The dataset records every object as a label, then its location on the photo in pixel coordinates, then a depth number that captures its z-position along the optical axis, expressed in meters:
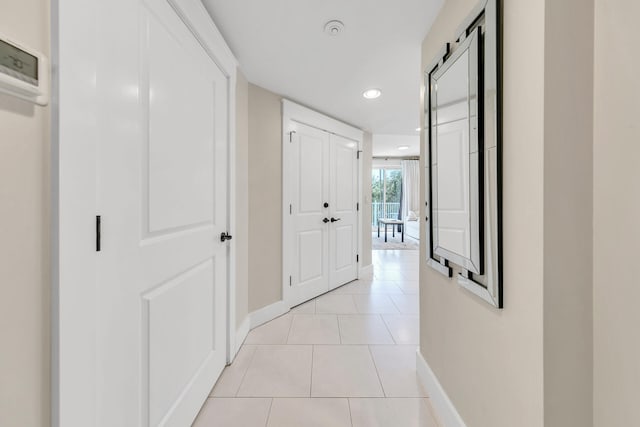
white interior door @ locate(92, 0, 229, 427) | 0.82
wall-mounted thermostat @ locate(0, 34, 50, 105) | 0.51
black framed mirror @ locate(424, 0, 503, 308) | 0.93
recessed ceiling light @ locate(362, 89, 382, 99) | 2.58
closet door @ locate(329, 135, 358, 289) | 3.38
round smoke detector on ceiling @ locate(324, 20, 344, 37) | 1.59
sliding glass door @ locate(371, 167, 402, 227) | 8.95
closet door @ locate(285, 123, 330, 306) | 2.85
